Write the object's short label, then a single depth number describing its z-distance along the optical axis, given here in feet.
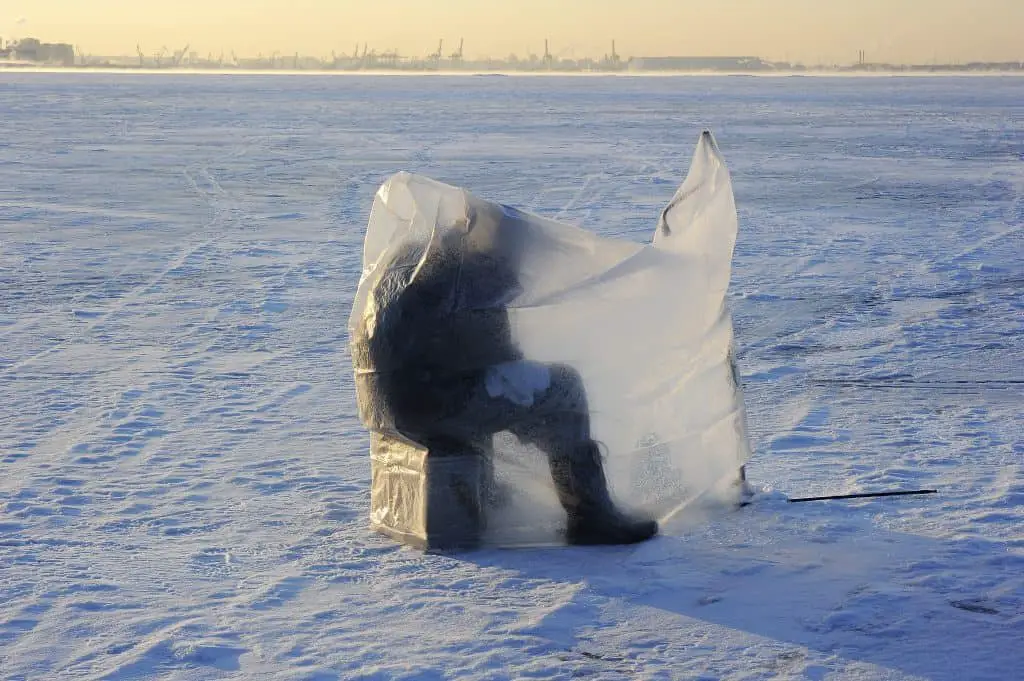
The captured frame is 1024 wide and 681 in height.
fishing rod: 11.89
